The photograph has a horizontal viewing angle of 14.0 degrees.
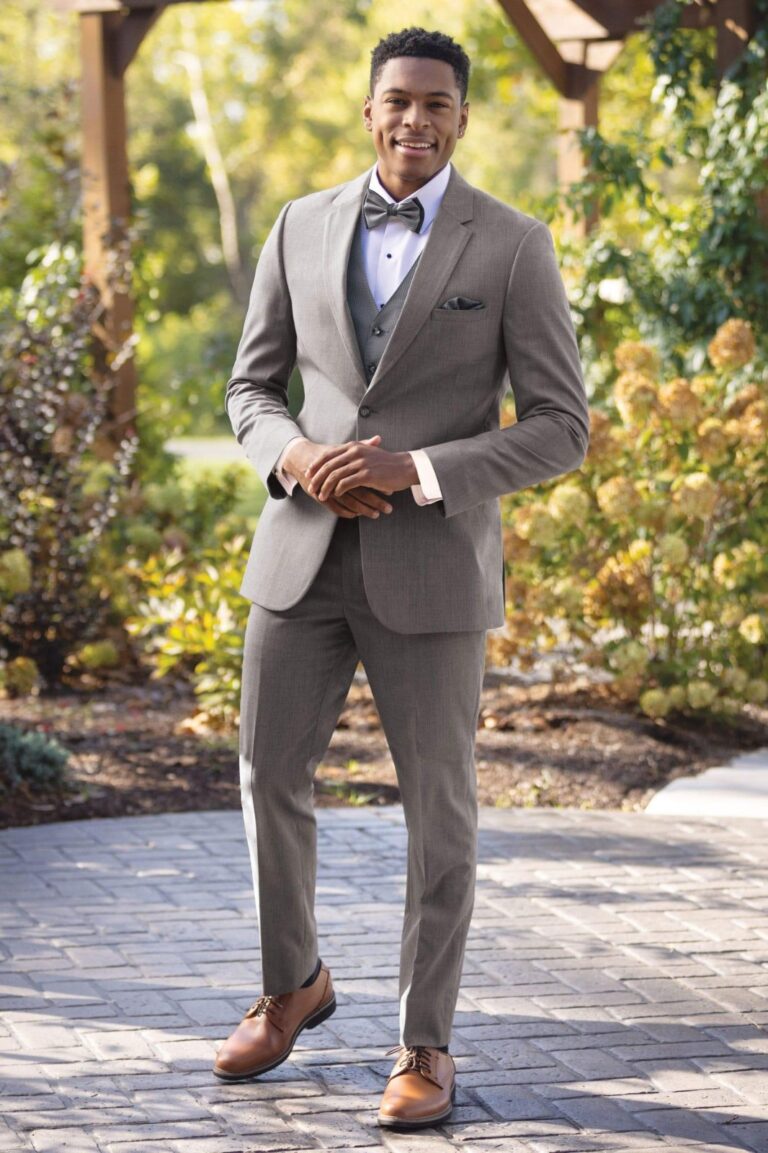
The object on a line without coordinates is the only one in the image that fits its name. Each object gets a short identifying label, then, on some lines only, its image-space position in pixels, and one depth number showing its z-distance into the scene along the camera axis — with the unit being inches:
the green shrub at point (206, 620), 512.7
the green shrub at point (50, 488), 556.2
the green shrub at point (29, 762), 432.5
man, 232.1
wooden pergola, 658.0
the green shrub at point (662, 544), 491.6
